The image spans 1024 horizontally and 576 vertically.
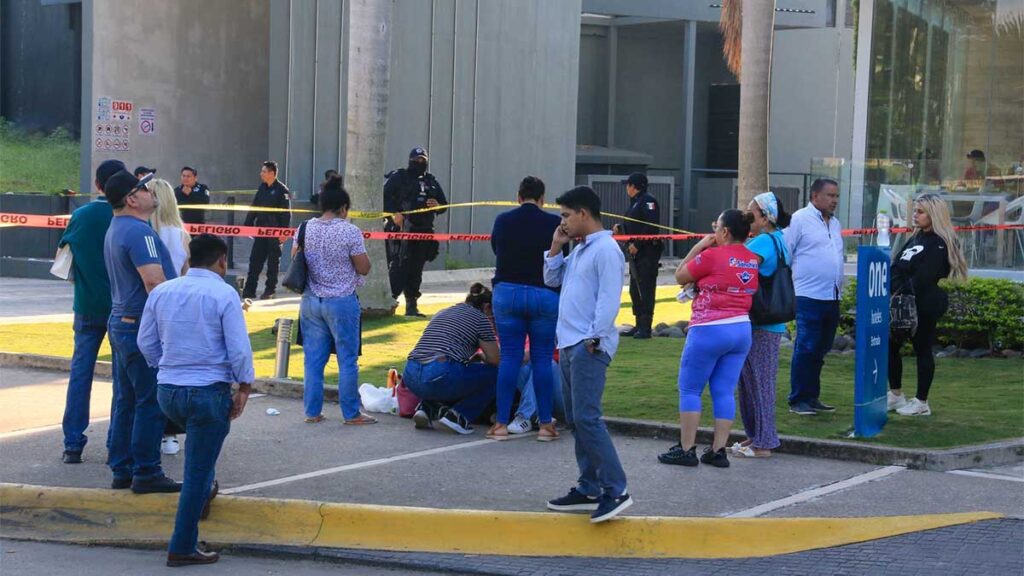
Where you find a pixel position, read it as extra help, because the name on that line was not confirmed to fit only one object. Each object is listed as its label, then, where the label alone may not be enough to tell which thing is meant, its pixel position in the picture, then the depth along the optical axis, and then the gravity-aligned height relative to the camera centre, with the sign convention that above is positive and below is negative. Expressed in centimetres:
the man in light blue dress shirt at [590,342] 716 -85
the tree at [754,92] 1480 +109
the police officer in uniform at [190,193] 1927 -28
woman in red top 851 -85
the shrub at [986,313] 1396 -123
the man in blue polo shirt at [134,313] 778 -84
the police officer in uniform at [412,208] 1666 -38
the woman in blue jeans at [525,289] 930 -74
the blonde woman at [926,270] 1017 -58
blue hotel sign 920 -106
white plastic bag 1073 -179
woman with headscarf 910 -129
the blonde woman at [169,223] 867 -33
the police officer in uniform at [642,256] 1445 -77
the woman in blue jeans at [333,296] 995 -89
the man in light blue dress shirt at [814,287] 1038 -74
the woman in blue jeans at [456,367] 980 -137
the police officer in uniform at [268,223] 1897 -68
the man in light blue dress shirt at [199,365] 668 -96
